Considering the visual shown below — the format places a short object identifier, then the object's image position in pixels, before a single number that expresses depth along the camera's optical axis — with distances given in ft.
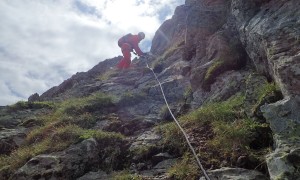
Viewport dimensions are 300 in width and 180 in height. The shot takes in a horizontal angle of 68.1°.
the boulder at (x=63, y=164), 17.00
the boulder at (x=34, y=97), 48.33
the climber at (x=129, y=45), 46.28
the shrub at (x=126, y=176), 15.28
